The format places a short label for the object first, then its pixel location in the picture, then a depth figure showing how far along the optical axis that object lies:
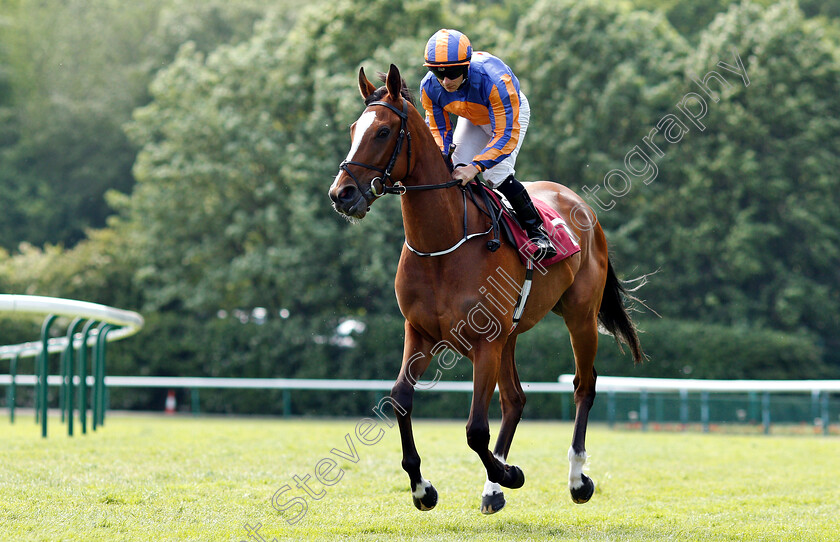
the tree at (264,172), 44.75
